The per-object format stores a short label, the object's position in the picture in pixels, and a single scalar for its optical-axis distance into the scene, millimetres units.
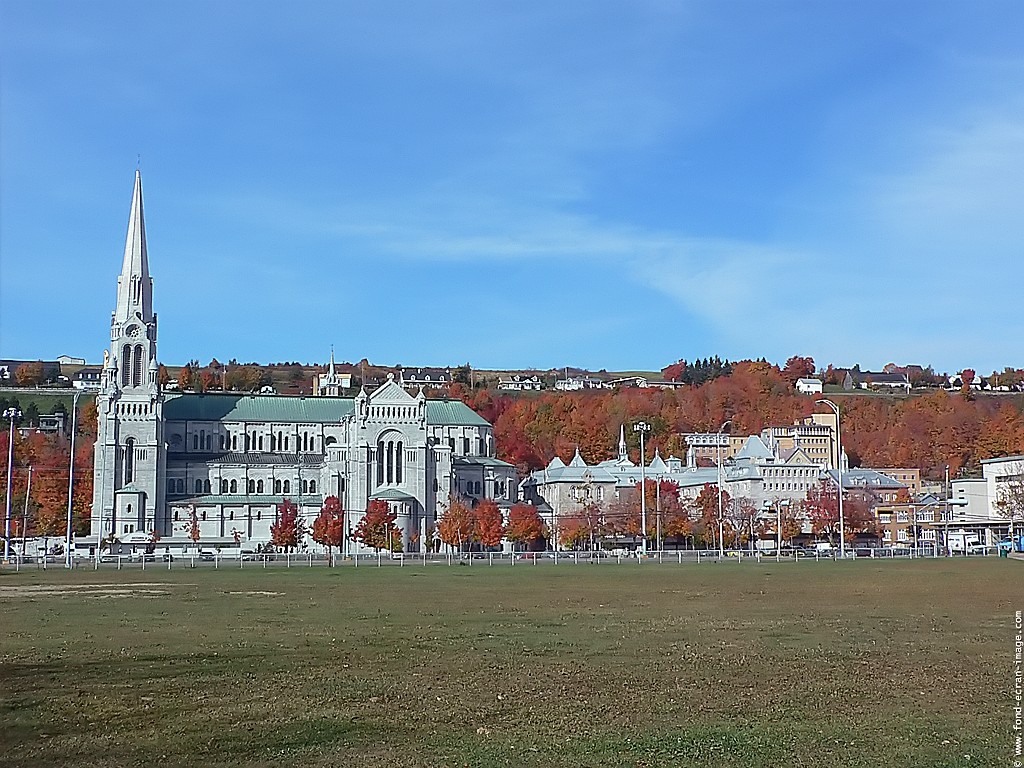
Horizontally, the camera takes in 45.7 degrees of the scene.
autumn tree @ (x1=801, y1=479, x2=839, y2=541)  137125
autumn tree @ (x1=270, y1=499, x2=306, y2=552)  121938
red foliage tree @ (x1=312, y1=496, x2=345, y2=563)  118562
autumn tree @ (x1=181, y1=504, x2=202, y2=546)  133525
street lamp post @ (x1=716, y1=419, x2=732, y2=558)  103331
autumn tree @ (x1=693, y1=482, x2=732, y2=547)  128312
